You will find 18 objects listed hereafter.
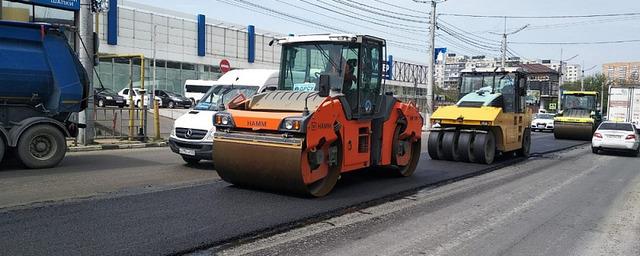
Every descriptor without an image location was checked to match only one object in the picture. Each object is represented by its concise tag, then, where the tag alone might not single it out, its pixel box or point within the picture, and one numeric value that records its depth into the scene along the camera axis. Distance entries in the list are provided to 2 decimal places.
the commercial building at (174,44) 41.19
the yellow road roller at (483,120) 14.40
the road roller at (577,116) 27.12
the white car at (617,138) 19.41
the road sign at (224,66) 19.43
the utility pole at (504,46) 42.41
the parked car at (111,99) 32.69
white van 10.85
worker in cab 8.76
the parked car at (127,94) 35.42
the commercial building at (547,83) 57.62
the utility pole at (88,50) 15.23
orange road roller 7.61
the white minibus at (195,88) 41.91
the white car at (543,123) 36.41
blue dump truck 10.21
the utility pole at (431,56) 32.59
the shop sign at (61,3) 14.04
